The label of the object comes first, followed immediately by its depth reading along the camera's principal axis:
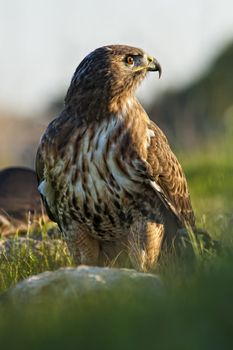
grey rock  10.55
